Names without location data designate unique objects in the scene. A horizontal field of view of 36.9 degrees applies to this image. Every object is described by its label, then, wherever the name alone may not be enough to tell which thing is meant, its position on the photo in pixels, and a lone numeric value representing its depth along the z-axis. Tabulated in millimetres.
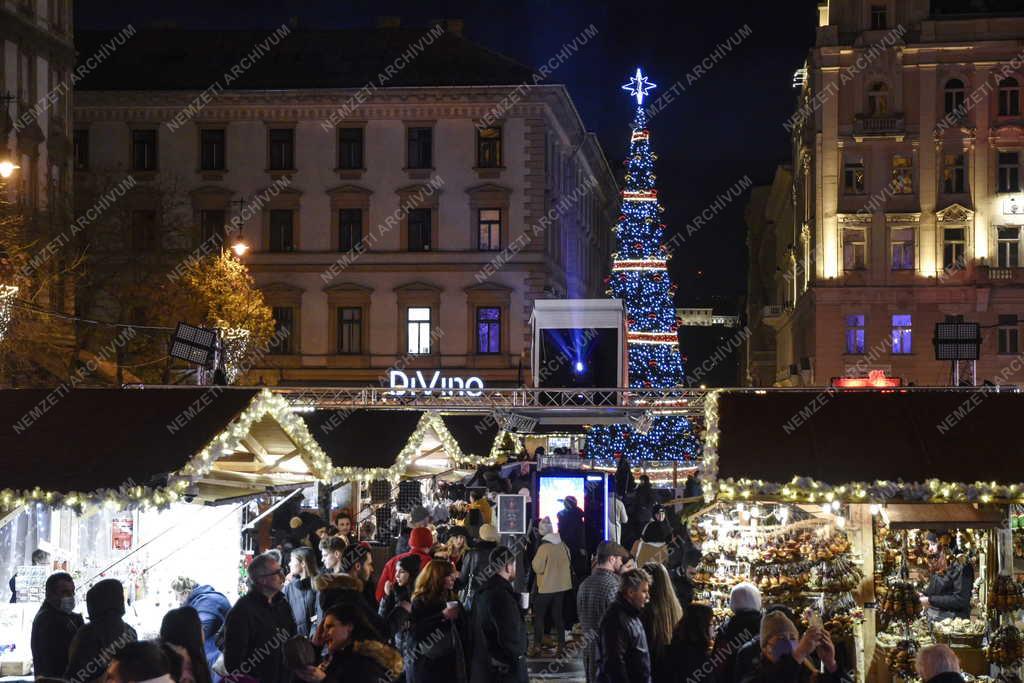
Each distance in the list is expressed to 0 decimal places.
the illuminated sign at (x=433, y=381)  50062
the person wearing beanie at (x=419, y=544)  15548
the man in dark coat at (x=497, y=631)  11898
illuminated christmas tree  45875
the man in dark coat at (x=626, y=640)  10922
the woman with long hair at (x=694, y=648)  10805
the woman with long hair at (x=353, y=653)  8453
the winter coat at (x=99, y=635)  9586
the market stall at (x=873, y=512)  14453
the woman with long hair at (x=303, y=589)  13398
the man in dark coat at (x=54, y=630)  10922
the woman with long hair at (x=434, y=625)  10961
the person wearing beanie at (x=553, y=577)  19719
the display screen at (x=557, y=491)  25609
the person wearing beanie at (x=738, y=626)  10789
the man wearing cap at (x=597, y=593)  14484
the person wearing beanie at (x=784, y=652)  9422
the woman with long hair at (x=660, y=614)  11781
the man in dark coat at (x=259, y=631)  10125
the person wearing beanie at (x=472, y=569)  14469
